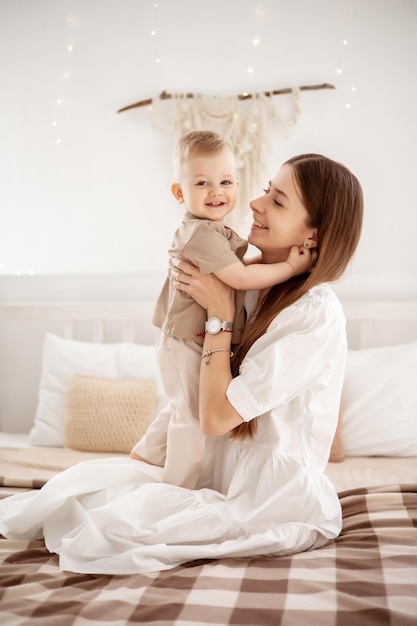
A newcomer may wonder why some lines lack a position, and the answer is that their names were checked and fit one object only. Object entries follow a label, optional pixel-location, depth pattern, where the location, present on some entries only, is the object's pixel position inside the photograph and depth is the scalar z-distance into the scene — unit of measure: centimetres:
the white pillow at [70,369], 271
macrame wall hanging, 289
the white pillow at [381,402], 245
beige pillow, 255
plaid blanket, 119
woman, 147
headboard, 283
